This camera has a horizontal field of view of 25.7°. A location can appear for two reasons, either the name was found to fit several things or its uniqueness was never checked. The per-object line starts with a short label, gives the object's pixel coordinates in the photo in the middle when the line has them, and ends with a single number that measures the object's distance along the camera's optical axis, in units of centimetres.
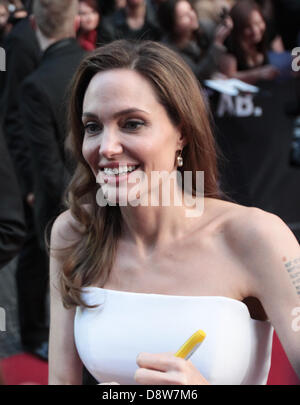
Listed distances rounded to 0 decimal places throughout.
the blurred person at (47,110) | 321
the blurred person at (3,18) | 456
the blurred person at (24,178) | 376
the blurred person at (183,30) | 440
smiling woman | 167
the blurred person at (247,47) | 442
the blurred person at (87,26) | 463
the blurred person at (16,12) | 461
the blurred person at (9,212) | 220
